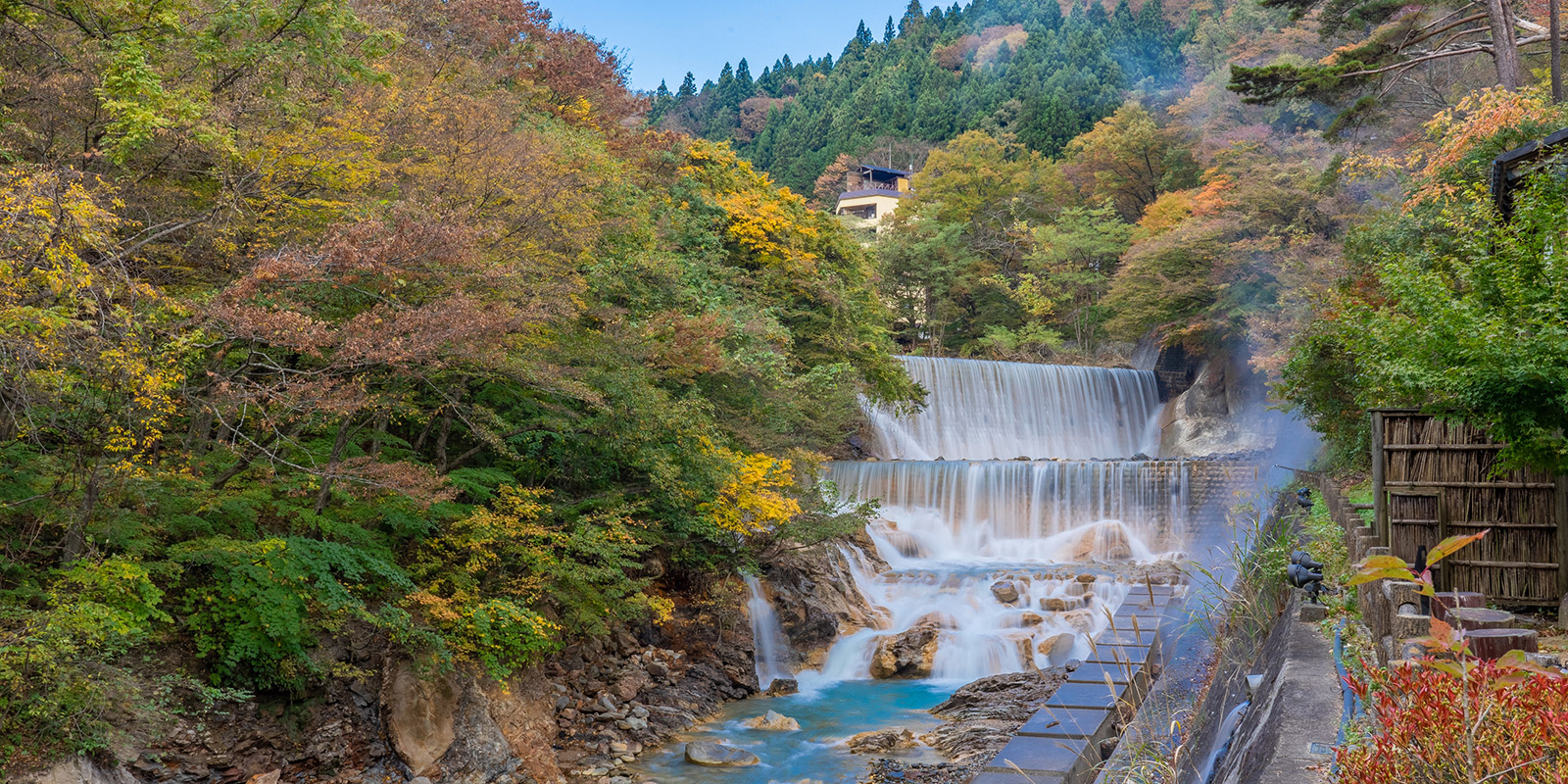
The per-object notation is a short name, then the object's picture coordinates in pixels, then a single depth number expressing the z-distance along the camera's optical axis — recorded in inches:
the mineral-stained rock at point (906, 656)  539.8
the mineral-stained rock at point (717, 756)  386.9
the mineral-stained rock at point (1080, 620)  576.7
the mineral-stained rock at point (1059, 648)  537.6
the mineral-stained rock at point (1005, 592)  623.2
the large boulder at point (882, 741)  406.9
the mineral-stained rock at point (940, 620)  597.5
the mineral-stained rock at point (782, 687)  509.0
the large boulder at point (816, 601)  565.6
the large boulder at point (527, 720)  368.2
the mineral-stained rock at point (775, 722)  441.7
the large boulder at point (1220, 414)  1163.3
